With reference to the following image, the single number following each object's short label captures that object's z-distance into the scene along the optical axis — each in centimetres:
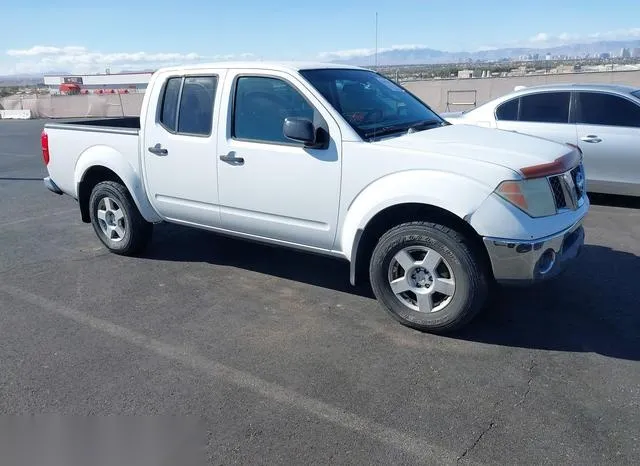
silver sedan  732
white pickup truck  391
